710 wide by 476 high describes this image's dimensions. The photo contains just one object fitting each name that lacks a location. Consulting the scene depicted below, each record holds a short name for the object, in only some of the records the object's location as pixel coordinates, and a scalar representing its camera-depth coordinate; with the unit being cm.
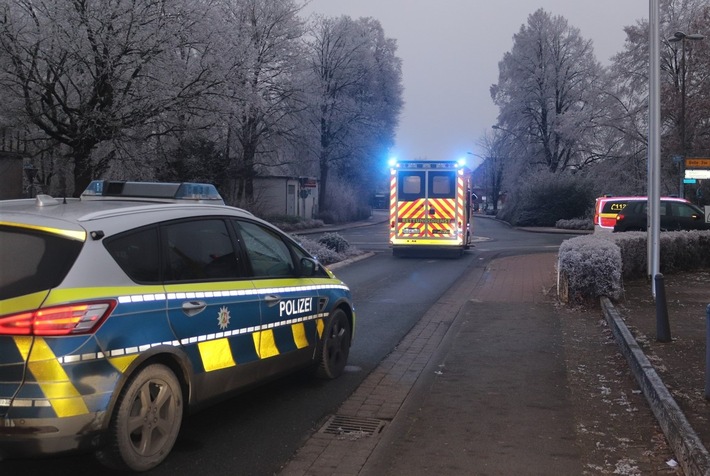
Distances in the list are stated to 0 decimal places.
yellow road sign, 2616
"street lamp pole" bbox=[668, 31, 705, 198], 2588
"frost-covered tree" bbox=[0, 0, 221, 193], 1577
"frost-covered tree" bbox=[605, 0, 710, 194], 3572
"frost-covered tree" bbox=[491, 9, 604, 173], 5188
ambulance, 2094
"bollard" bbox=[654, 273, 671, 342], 790
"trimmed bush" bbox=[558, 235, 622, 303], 1097
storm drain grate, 531
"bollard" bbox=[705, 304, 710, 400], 562
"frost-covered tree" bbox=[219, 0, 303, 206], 3547
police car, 375
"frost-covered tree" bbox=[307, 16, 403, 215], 4959
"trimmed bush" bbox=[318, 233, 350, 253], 2061
